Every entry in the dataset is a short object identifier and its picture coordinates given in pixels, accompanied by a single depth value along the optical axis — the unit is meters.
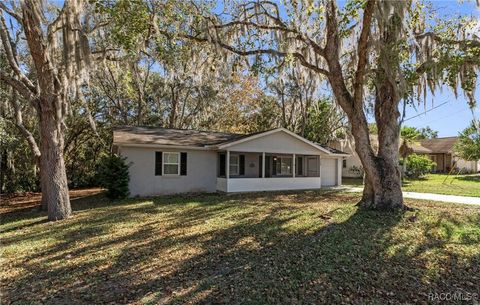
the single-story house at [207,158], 12.95
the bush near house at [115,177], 12.01
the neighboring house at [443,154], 31.36
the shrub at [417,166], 21.84
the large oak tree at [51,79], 7.41
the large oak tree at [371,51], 7.04
